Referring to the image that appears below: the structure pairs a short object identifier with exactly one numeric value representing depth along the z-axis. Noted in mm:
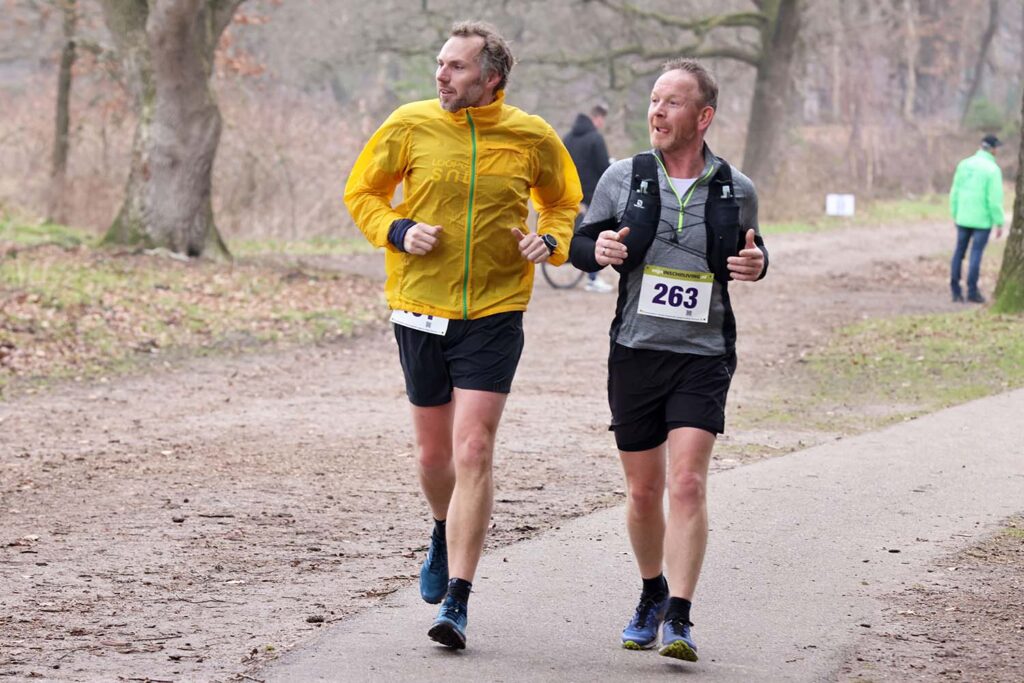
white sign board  37531
